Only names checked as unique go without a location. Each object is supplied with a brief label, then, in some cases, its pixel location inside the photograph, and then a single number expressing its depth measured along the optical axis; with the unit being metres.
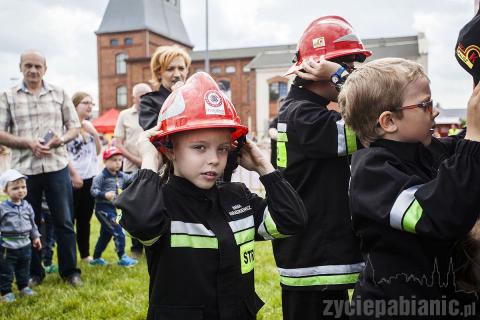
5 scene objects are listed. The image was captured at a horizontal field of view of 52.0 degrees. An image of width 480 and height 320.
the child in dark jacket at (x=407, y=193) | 1.66
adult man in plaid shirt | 5.19
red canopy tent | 31.59
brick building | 47.28
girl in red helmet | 2.13
